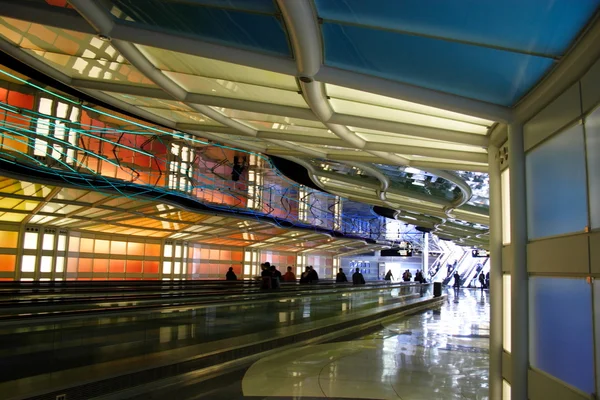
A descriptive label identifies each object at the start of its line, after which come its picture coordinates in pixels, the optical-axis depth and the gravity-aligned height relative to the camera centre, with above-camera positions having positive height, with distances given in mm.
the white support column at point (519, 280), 5352 -15
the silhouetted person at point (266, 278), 17672 -231
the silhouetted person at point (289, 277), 23938 -237
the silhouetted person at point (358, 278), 28906 -242
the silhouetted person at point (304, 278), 24500 -267
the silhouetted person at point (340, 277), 29625 -221
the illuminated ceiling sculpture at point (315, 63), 4105 +2105
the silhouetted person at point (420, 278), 46188 -212
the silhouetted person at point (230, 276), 26297 -298
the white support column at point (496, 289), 6418 -130
